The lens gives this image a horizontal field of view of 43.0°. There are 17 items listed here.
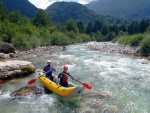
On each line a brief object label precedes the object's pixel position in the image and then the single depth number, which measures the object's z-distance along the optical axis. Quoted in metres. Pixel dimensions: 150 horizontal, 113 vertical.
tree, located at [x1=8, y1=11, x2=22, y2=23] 52.59
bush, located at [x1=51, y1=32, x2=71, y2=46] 41.84
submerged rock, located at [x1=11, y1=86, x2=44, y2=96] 10.38
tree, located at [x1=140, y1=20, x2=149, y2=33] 57.12
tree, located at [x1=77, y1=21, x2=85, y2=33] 86.14
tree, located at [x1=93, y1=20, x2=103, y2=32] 98.69
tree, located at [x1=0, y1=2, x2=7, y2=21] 51.44
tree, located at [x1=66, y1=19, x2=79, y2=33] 65.62
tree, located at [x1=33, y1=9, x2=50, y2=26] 63.06
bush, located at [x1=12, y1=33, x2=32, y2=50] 28.82
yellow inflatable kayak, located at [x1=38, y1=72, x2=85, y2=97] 9.48
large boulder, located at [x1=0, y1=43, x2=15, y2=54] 23.90
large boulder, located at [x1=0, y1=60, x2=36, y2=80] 12.93
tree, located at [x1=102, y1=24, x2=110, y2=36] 87.99
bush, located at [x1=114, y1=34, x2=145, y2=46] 32.03
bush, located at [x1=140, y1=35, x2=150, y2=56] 22.75
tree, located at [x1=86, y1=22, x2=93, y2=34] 95.67
